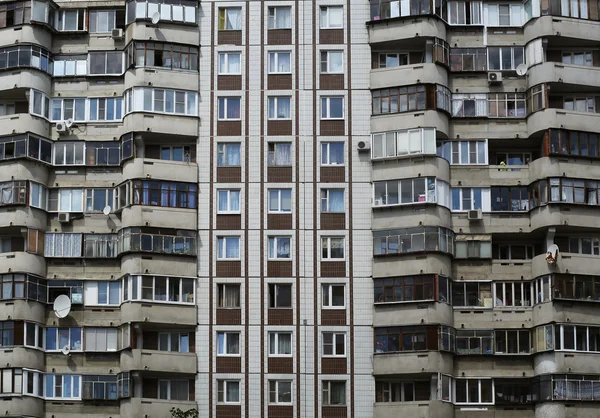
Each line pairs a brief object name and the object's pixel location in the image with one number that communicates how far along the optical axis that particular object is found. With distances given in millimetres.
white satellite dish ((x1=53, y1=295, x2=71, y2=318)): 89250
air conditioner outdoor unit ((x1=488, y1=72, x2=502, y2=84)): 92000
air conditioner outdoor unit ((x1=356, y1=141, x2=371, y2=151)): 90688
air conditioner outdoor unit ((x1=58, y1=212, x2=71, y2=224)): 91125
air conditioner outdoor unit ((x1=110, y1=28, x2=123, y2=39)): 93750
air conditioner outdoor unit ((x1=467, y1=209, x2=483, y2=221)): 90188
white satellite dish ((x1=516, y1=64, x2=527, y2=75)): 91938
